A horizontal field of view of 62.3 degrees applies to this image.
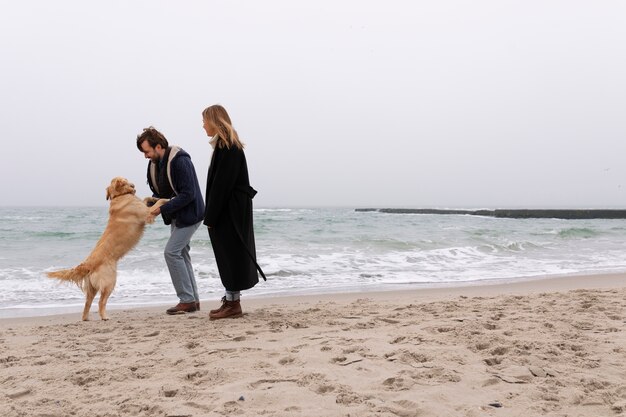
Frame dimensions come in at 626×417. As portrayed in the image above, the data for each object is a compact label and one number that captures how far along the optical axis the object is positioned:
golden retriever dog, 4.75
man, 4.82
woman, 4.46
